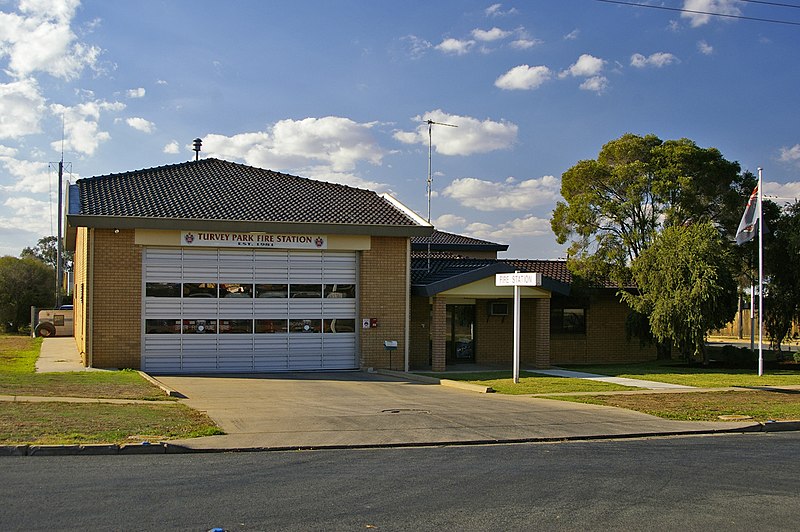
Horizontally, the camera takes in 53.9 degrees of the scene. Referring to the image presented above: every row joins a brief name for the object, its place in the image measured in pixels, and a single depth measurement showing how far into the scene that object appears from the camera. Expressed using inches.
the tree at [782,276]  1086.4
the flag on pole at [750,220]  944.9
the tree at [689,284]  954.1
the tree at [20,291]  1921.8
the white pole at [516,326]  780.1
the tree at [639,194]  1105.4
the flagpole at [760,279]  928.9
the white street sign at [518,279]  769.6
